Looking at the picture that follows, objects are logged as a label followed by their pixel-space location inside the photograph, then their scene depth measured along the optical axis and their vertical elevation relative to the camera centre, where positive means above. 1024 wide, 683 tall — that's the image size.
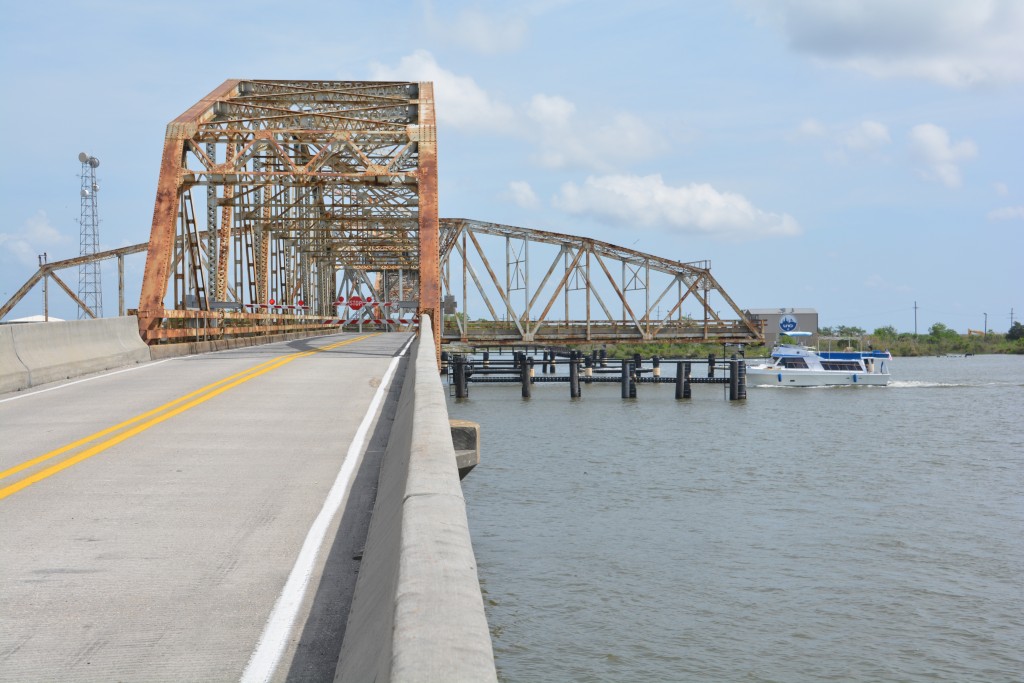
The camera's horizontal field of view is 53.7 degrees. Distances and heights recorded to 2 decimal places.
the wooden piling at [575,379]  67.88 -2.57
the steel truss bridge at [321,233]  31.86 +6.01
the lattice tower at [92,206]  74.25 +11.11
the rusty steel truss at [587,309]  86.19 +2.75
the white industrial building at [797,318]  156.38 +2.98
